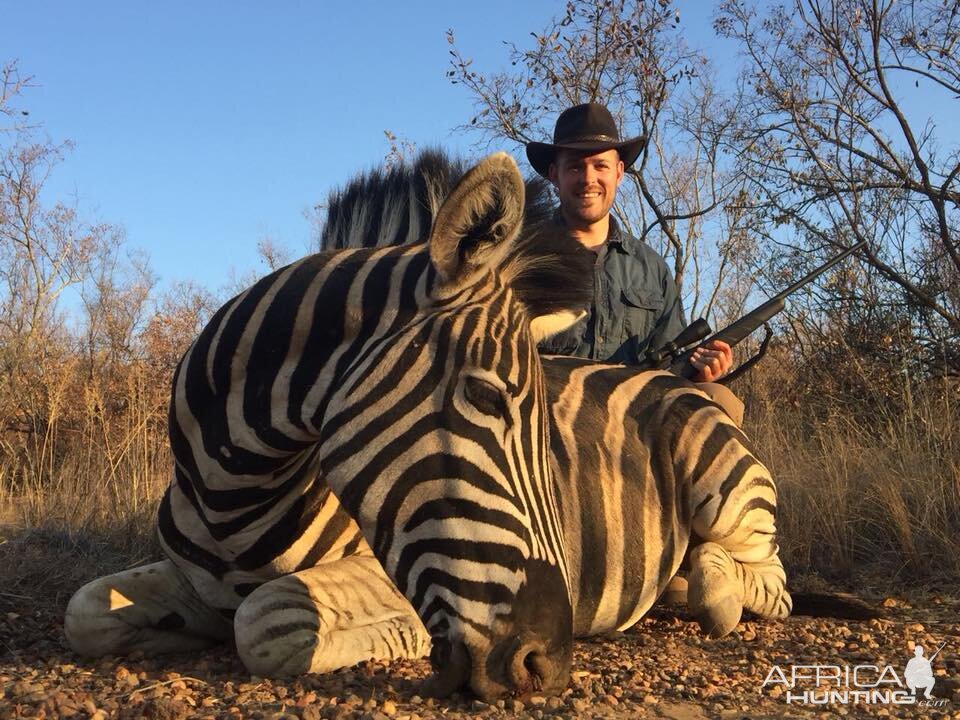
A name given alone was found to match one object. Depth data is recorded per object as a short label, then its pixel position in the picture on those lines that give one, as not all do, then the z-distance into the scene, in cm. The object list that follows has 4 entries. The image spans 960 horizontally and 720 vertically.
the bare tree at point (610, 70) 1255
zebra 210
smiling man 491
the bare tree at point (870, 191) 854
